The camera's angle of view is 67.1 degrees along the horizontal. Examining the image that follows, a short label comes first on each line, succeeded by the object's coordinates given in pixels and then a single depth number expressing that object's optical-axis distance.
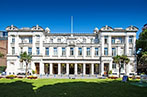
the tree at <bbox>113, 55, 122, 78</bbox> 30.45
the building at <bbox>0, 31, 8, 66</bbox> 48.16
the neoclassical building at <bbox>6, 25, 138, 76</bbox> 38.16
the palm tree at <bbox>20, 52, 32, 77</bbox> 30.28
